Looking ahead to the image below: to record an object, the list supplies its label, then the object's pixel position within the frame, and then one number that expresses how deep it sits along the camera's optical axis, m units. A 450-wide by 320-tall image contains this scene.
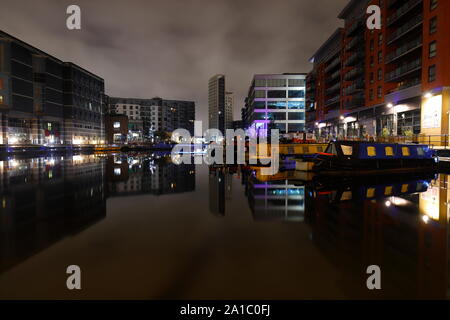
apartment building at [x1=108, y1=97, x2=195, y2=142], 132.00
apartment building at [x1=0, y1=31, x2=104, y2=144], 46.81
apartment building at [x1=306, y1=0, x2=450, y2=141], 31.73
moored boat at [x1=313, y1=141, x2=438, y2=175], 15.24
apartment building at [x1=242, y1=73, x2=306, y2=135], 91.56
